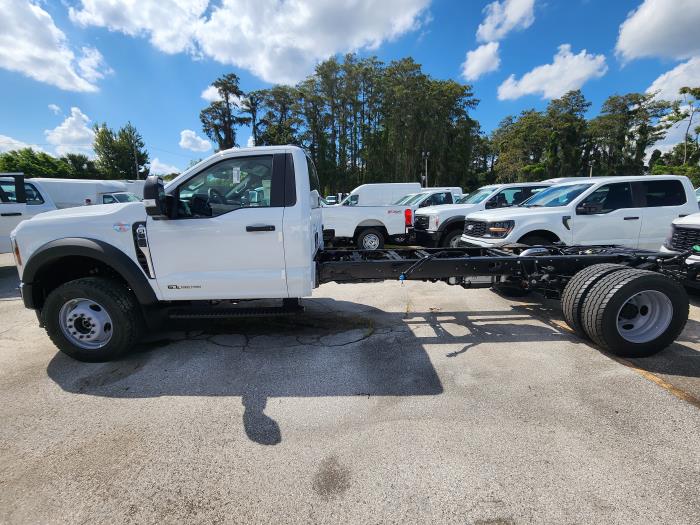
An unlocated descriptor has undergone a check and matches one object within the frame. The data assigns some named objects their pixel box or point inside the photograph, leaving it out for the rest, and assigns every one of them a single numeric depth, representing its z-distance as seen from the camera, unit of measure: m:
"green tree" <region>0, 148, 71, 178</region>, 36.66
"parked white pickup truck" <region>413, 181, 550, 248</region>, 9.72
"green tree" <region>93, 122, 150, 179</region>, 43.75
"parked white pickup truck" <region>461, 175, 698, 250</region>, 6.18
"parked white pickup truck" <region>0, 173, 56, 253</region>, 7.87
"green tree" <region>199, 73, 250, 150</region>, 46.34
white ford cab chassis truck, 3.49
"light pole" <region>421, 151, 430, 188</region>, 38.64
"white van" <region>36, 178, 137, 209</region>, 15.37
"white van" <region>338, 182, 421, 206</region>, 14.62
